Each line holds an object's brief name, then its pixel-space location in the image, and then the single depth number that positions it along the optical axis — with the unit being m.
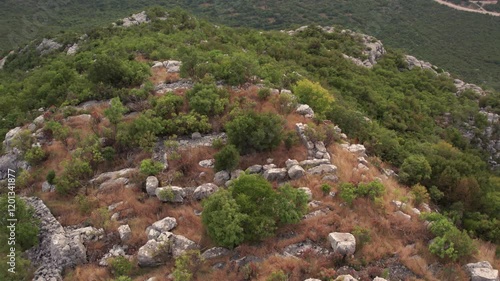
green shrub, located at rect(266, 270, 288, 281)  10.63
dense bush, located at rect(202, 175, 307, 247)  11.81
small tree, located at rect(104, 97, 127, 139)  18.64
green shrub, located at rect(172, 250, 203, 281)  10.95
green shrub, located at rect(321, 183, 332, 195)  14.15
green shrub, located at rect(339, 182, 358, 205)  13.53
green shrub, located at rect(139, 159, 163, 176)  15.51
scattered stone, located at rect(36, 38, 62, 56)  48.53
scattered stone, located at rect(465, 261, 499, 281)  11.14
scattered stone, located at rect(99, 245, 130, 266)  12.63
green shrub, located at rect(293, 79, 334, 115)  21.41
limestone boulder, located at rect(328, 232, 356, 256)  11.59
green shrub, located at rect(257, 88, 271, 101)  20.33
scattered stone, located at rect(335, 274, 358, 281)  10.53
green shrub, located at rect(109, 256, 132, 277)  11.93
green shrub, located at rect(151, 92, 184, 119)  19.11
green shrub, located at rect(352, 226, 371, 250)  11.99
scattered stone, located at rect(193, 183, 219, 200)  14.47
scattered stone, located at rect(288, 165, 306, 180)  14.93
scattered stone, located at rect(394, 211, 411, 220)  13.42
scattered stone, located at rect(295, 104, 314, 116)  19.59
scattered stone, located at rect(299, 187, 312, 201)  13.49
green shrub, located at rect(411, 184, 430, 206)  15.32
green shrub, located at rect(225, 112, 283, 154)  15.86
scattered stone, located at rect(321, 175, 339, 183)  14.89
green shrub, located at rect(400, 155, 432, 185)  17.62
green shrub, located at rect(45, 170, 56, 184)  16.28
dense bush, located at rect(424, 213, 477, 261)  11.69
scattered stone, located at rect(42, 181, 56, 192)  16.29
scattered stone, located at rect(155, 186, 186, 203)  14.26
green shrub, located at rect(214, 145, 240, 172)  15.10
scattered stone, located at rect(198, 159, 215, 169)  16.17
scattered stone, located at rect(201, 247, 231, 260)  12.13
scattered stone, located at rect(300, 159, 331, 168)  15.62
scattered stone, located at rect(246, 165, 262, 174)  15.26
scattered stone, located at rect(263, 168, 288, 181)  14.89
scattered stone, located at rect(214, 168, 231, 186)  15.15
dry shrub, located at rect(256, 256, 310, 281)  11.14
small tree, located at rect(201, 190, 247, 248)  11.73
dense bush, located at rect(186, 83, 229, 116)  18.92
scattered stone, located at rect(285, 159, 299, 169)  15.41
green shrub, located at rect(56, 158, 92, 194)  15.56
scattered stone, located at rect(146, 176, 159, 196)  14.89
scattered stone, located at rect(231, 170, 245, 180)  15.10
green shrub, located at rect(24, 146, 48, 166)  18.05
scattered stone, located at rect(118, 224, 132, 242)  13.23
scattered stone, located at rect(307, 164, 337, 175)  15.25
